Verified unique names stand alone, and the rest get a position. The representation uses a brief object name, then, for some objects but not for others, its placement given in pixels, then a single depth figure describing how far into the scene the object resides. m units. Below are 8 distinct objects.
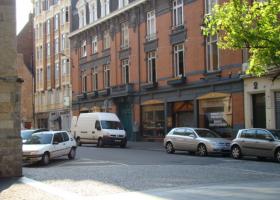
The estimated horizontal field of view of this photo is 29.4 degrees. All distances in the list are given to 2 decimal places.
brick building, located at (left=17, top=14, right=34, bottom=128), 72.69
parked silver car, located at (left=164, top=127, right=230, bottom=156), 25.91
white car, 21.38
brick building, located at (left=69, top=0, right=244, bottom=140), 32.56
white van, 35.06
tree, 18.69
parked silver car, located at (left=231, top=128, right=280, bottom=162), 22.41
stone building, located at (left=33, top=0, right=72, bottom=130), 59.06
